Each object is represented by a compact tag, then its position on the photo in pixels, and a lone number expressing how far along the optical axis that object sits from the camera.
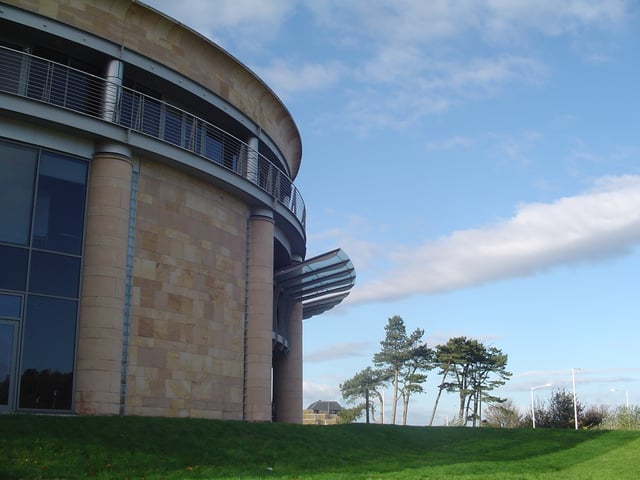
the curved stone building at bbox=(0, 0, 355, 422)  20.45
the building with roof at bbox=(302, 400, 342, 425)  87.43
